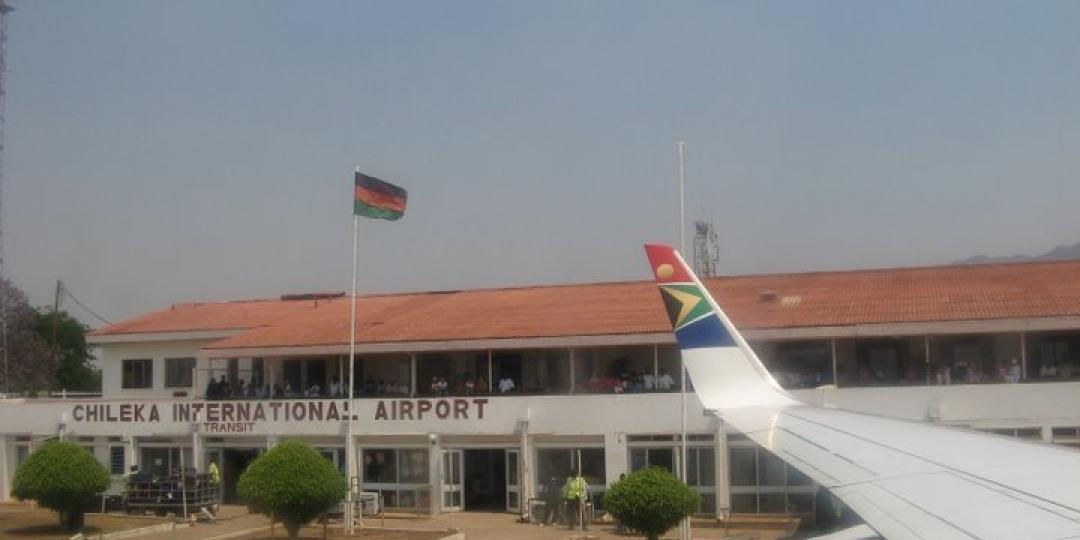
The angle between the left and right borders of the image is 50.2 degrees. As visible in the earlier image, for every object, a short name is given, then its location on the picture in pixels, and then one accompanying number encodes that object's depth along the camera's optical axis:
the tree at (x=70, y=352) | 68.50
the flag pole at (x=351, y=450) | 25.17
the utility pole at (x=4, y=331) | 55.39
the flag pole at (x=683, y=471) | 21.85
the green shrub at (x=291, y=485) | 21.83
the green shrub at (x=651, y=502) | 19.97
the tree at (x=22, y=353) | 57.59
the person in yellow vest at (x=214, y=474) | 28.32
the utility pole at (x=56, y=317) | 63.00
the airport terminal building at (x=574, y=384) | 24.23
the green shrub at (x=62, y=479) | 24.73
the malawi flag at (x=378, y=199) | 26.41
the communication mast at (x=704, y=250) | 50.59
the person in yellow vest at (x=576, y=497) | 24.77
